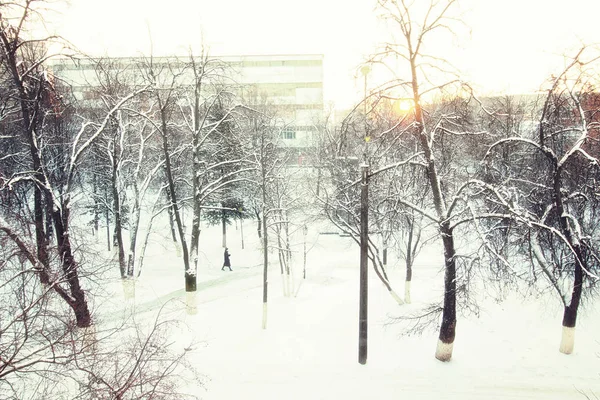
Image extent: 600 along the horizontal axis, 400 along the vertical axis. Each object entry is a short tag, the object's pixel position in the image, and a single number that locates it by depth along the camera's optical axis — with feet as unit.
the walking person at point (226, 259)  70.28
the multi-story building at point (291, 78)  146.41
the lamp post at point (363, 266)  28.60
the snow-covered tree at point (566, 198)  26.76
